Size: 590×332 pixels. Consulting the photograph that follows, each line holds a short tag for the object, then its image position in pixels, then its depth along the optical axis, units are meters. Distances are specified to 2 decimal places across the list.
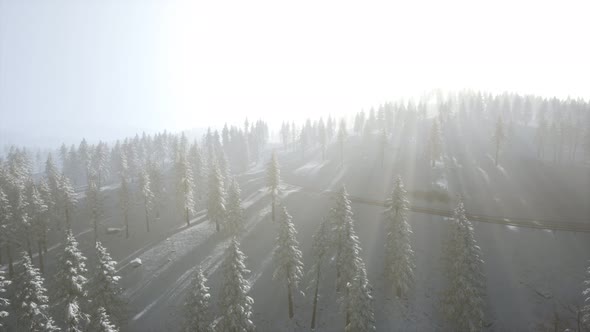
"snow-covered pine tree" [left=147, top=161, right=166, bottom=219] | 62.06
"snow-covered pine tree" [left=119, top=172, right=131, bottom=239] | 55.53
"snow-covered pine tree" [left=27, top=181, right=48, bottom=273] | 44.44
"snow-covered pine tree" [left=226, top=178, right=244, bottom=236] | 49.58
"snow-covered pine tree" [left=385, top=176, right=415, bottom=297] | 35.09
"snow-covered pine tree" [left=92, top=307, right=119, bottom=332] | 21.06
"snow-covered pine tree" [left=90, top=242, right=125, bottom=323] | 27.19
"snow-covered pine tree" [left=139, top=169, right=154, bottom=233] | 57.31
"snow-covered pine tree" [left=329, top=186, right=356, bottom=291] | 33.41
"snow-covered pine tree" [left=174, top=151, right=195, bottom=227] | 56.13
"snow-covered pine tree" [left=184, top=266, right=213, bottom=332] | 26.05
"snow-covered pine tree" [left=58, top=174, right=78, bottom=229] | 51.06
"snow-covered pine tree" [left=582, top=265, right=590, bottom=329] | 21.83
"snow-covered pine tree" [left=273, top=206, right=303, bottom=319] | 33.78
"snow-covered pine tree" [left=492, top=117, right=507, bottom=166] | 74.81
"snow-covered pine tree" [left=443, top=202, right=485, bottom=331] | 29.78
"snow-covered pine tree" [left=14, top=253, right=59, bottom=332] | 19.89
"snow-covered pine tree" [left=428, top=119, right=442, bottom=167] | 74.31
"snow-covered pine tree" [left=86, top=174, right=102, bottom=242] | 52.19
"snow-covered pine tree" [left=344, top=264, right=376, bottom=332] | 27.12
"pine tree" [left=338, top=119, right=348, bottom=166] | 91.81
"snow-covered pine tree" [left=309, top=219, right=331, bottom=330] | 33.16
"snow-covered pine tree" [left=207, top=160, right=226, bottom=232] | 53.00
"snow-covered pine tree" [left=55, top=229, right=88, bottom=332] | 24.98
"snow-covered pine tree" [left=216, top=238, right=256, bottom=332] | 27.41
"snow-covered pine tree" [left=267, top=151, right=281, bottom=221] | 56.91
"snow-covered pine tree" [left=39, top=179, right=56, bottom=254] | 52.50
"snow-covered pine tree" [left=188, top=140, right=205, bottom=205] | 71.62
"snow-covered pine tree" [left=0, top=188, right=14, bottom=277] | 39.59
